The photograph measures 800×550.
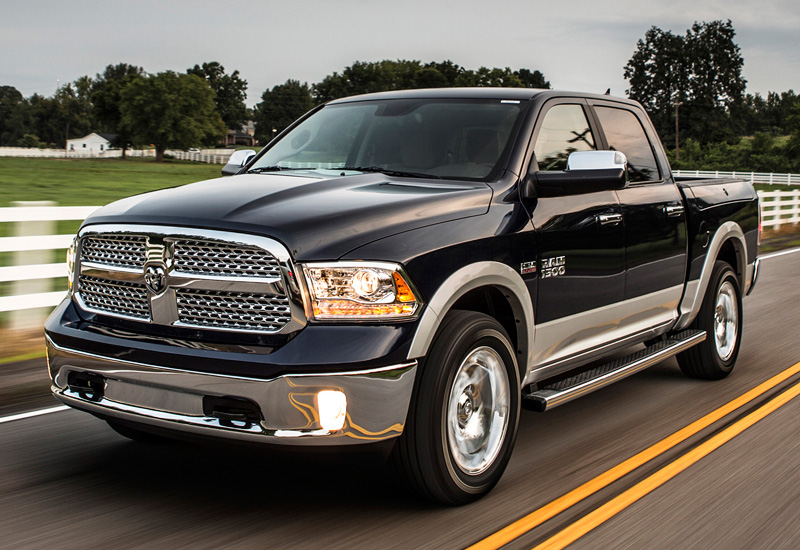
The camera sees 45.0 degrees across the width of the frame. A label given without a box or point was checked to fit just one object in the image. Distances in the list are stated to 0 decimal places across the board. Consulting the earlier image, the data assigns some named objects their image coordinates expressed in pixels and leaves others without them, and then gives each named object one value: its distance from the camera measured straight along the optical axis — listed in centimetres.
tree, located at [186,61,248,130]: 15950
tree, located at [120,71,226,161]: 10288
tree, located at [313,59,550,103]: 13250
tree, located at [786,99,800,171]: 9162
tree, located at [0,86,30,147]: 18730
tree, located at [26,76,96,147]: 18125
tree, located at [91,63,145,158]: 12098
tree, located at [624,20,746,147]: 11288
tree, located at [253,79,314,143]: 16612
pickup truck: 371
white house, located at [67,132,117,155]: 16975
